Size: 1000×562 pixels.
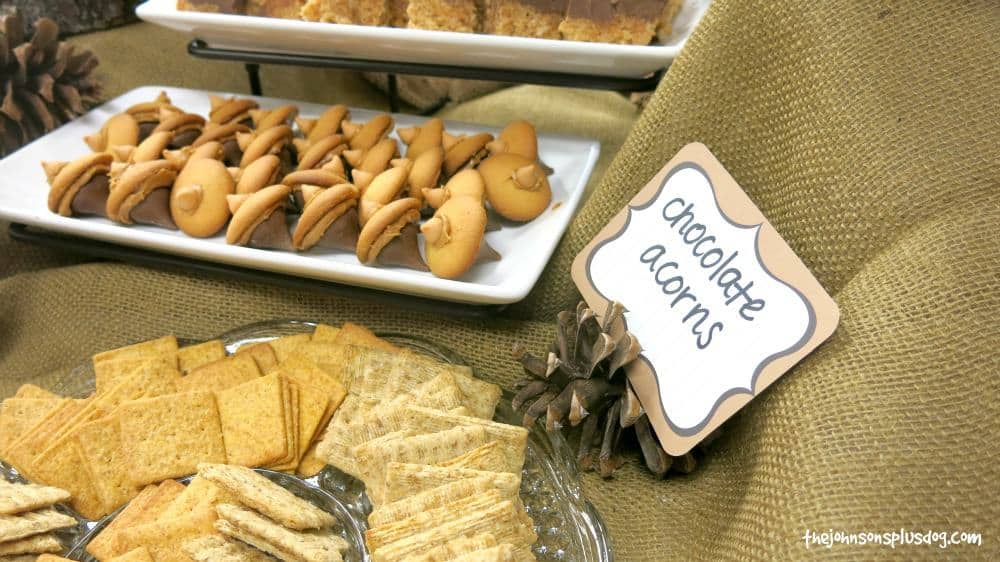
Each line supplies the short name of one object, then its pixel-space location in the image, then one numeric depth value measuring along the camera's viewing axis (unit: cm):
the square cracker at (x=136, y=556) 32
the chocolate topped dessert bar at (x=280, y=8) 44
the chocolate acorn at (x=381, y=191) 40
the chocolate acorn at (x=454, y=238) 38
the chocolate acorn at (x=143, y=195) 41
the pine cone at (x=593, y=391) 34
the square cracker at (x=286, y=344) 39
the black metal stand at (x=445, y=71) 42
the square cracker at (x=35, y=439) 36
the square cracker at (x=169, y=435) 35
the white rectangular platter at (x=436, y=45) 40
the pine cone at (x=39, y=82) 46
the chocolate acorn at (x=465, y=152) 42
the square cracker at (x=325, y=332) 39
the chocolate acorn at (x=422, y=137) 43
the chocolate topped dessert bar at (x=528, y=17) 41
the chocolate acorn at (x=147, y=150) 43
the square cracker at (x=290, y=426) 35
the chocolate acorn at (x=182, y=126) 45
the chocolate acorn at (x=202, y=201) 41
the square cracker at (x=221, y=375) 38
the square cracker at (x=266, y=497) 32
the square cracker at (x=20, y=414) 37
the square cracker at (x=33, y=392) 38
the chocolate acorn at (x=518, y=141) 42
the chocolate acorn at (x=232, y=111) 46
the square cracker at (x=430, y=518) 31
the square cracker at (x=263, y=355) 38
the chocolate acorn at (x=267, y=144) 43
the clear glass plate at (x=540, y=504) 33
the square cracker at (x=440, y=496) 32
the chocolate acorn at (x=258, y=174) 41
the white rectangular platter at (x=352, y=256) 38
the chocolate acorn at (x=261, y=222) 40
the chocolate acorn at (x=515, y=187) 41
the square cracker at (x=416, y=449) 33
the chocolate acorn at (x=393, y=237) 39
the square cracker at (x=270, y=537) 31
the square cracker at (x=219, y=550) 31
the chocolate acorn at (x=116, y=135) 45
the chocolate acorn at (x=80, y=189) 42
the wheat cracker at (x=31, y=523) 32
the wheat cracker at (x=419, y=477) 32
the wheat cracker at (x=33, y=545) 32
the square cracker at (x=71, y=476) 35
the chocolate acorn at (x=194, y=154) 43
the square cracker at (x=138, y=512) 33
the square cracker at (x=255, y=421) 35
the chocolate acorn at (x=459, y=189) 40
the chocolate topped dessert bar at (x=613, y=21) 40
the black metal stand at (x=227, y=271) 39
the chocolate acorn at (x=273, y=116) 45
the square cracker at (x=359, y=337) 38
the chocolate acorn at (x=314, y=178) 41
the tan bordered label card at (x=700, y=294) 32
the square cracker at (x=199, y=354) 39
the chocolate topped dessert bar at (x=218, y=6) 44
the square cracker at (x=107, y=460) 35
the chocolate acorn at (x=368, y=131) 44
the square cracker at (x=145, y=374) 37
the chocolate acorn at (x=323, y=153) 42
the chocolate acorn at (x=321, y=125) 44
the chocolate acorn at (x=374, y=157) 42
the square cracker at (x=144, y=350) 39
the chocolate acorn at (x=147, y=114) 47
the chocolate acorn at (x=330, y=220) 39
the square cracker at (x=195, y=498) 33
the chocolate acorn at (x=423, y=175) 41
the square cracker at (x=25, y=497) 33
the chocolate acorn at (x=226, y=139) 44
